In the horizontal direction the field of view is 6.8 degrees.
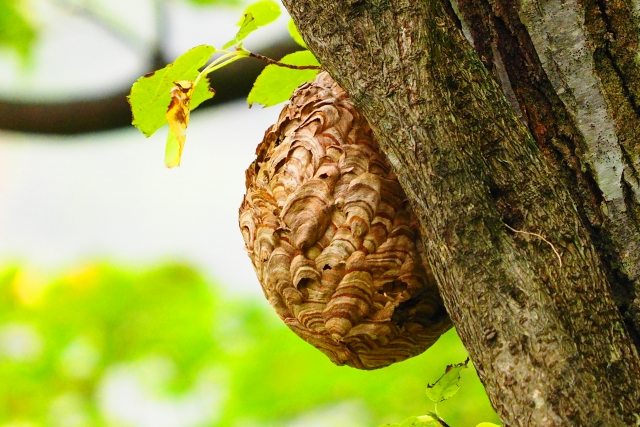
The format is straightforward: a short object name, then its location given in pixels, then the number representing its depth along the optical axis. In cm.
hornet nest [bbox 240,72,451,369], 542
